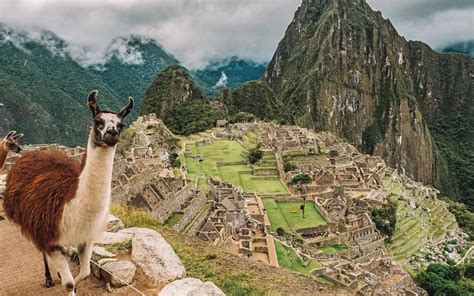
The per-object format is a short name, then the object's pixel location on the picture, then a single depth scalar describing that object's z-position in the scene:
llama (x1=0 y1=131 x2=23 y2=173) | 5.95
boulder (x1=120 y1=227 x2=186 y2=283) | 4.42
